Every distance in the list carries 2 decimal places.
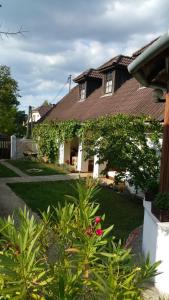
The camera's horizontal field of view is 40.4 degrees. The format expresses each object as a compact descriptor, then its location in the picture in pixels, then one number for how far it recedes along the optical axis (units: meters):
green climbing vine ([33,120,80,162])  12.84
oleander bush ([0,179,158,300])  1.64
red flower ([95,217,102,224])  2.17
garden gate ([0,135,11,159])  17.65
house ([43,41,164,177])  10.09
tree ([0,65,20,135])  17.82
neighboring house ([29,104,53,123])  35.65
